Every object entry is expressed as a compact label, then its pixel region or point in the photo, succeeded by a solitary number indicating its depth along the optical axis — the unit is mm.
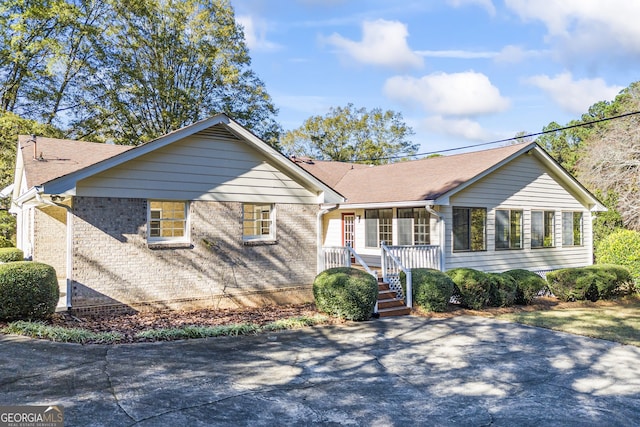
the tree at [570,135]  39438
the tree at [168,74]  26969
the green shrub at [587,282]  13820
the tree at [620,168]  23297
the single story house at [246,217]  9844
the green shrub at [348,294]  10289
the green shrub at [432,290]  11453
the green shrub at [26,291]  8266
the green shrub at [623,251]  14914
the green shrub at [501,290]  12633
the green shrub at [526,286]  13094
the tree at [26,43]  21938
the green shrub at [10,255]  14393
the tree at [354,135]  42688
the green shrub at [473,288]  12117
